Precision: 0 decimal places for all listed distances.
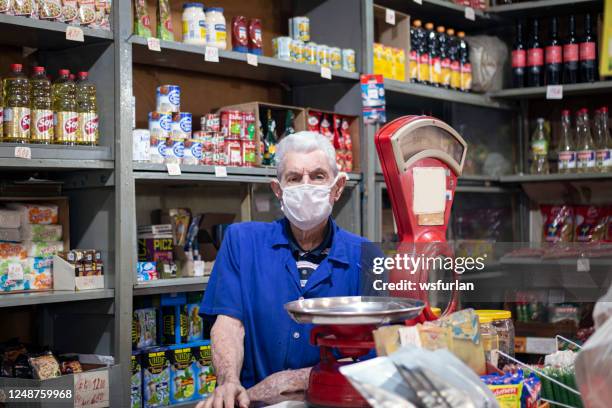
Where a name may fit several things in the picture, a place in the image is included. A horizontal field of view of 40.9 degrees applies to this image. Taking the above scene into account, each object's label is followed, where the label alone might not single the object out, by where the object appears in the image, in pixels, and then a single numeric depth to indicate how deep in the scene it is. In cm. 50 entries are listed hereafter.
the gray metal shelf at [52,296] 294
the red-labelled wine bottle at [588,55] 491
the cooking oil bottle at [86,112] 324
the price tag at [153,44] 337
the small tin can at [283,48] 405
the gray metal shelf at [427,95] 451
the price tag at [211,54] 363
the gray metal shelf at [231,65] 354
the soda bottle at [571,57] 496
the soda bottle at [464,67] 508
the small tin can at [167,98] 354
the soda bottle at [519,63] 515
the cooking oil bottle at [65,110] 318
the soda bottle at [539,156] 522
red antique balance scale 160
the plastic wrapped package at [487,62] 516
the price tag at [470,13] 508
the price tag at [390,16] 455
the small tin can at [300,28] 427
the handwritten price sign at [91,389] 311
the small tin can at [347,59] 434
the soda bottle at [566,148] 498
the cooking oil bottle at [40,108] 311
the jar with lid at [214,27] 372
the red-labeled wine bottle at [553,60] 502
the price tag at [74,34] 312
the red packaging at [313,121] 413
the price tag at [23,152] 296
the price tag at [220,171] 362
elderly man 243
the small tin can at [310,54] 417
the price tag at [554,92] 496
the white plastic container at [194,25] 365
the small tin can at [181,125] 352
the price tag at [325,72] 415
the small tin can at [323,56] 423
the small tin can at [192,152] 354
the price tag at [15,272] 311
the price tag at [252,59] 382
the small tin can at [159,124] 346
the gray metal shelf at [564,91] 483
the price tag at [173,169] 343
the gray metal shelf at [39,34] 302
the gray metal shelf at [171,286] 334
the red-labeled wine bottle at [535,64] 509
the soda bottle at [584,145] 491
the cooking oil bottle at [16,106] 305
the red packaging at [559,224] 525
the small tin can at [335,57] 428
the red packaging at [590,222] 500
